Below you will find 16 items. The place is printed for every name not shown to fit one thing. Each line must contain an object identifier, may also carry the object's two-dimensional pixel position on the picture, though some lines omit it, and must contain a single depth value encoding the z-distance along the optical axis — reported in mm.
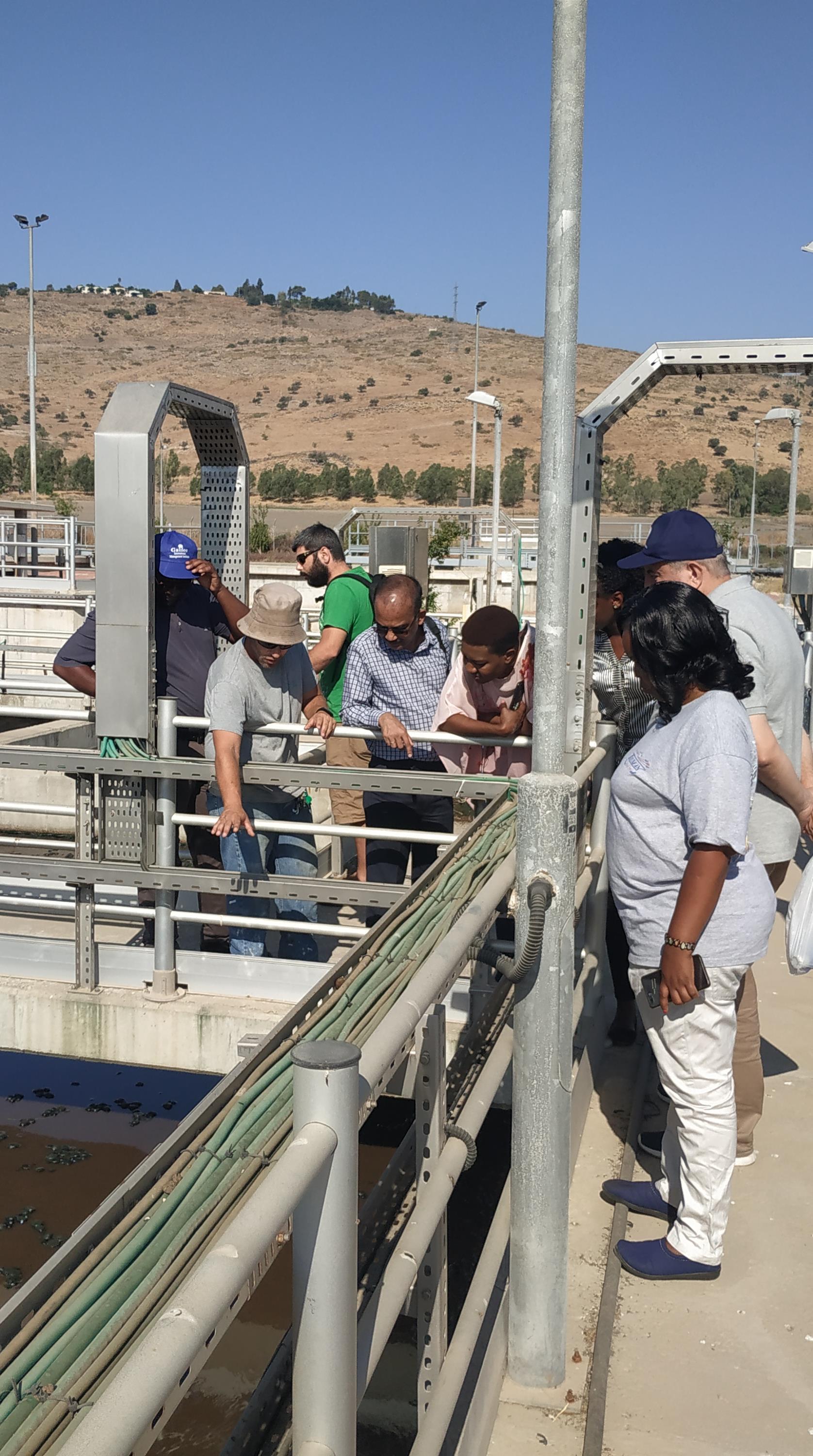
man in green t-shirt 5965
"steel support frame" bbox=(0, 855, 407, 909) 4730
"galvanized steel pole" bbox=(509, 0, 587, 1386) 2316
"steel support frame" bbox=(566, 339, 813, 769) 3865
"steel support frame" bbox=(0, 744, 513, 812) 4602
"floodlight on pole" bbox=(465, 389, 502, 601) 24000
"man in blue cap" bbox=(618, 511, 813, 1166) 3523
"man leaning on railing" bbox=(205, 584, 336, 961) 4656
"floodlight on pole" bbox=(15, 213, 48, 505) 41594
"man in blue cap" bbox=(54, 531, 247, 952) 5348
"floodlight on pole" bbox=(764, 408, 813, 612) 21547
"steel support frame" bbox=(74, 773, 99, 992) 4953
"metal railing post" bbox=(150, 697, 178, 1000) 4852
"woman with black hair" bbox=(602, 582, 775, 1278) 2797
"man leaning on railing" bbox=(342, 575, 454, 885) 5195
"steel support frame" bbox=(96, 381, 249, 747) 4652
